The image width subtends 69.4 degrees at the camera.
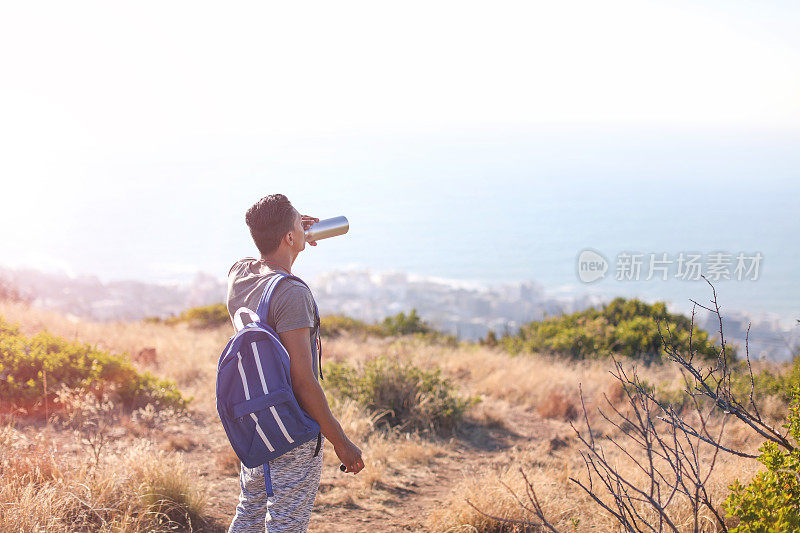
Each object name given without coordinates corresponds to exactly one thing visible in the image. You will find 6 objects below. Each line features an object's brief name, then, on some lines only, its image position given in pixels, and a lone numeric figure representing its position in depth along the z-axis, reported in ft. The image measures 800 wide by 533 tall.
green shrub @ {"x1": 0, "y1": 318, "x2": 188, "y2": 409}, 17.95
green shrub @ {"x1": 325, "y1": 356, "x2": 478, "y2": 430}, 21.33
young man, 7.72
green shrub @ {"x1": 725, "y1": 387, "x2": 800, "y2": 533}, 7.86
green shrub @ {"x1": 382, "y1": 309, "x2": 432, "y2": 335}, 48.29
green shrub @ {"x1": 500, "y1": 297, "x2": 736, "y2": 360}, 33.04
